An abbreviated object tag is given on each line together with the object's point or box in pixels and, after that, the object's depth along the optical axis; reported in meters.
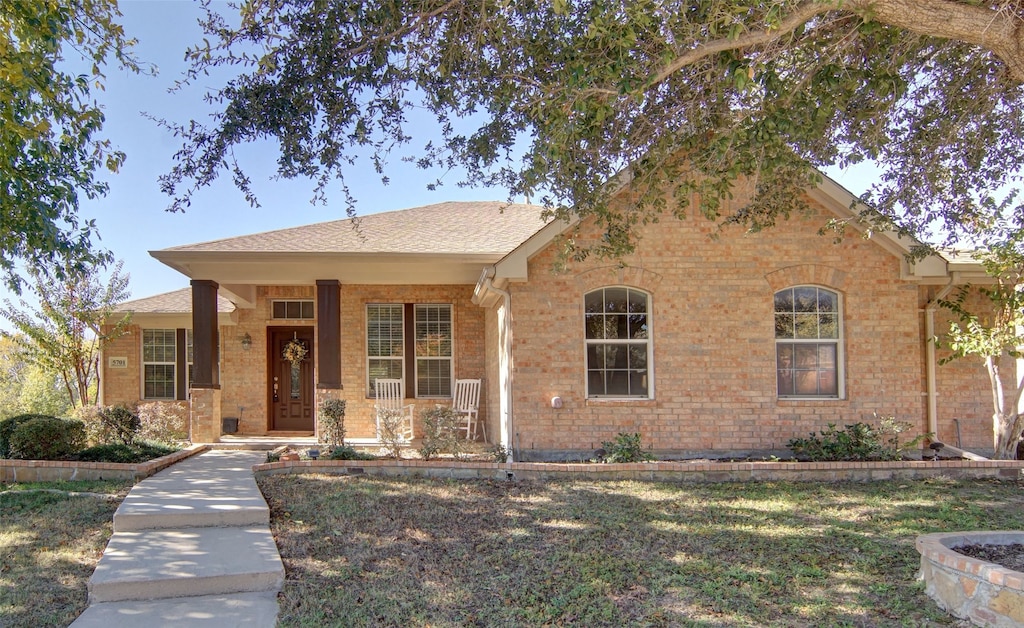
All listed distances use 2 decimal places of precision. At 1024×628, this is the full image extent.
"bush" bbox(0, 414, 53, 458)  9.30
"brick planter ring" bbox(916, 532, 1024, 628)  4.19
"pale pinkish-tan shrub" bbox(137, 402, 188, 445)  10.98
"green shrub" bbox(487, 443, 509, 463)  9.19
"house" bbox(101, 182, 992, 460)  9.67
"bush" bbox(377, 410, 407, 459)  9.76
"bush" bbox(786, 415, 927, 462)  9.12
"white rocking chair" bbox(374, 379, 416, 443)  12.16
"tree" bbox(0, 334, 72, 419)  20.86
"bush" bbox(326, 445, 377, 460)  9.38
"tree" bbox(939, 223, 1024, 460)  8.75
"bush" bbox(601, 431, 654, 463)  9.01
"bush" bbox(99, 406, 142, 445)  10.13
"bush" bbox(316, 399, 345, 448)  9.96
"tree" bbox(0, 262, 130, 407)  13.61
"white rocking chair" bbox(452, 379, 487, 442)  12.30
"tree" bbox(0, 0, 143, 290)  5.95
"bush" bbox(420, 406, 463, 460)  9.34
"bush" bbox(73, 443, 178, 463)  9.12
